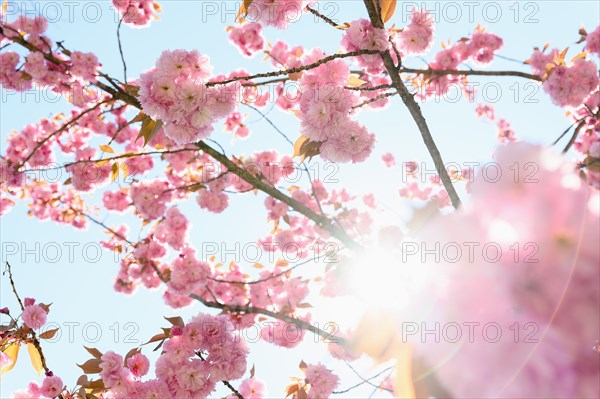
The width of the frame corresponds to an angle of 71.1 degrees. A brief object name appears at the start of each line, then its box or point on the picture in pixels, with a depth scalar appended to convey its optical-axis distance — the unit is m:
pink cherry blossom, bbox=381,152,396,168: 8.25
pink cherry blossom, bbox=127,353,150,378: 2.02
